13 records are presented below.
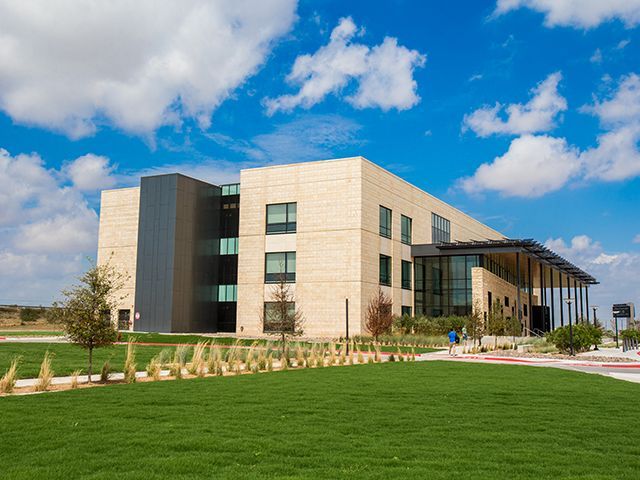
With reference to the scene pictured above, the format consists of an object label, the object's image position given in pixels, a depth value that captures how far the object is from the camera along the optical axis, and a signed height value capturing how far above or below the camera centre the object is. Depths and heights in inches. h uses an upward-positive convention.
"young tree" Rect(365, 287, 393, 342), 1797.5 +0.2
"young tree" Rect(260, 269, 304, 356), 1097.3 -6.7
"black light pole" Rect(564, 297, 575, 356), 1344.5 -49.6
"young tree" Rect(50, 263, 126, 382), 720.3 +0.5
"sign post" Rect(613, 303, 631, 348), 2138.3 +30.5
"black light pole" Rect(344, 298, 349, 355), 1782.1 +25.0
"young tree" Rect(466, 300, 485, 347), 1729.8 -20.9
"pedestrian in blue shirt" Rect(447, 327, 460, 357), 1341.0 -47.8
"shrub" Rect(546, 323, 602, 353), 1461.6 -45.9
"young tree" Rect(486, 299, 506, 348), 1785.2 -12.0
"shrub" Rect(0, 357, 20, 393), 579.3 -63.5
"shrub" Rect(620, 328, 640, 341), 1838.1 -46.4
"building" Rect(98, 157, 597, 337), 1968.5 +228.0
